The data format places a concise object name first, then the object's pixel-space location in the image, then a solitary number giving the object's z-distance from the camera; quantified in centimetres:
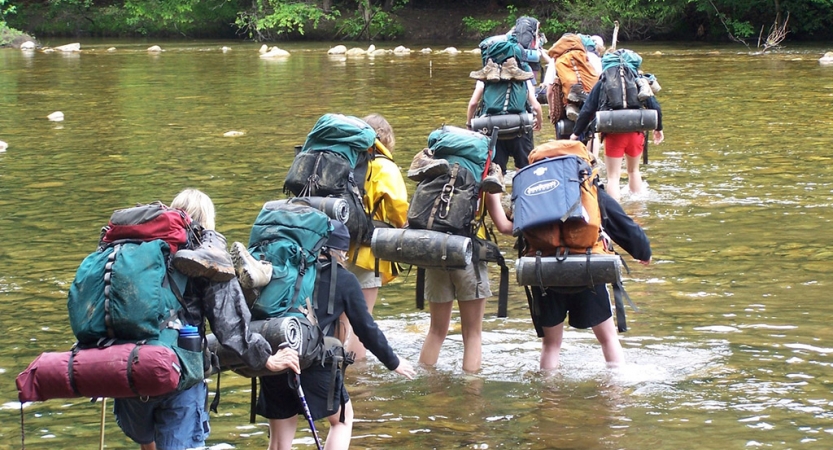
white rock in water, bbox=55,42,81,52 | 4152
